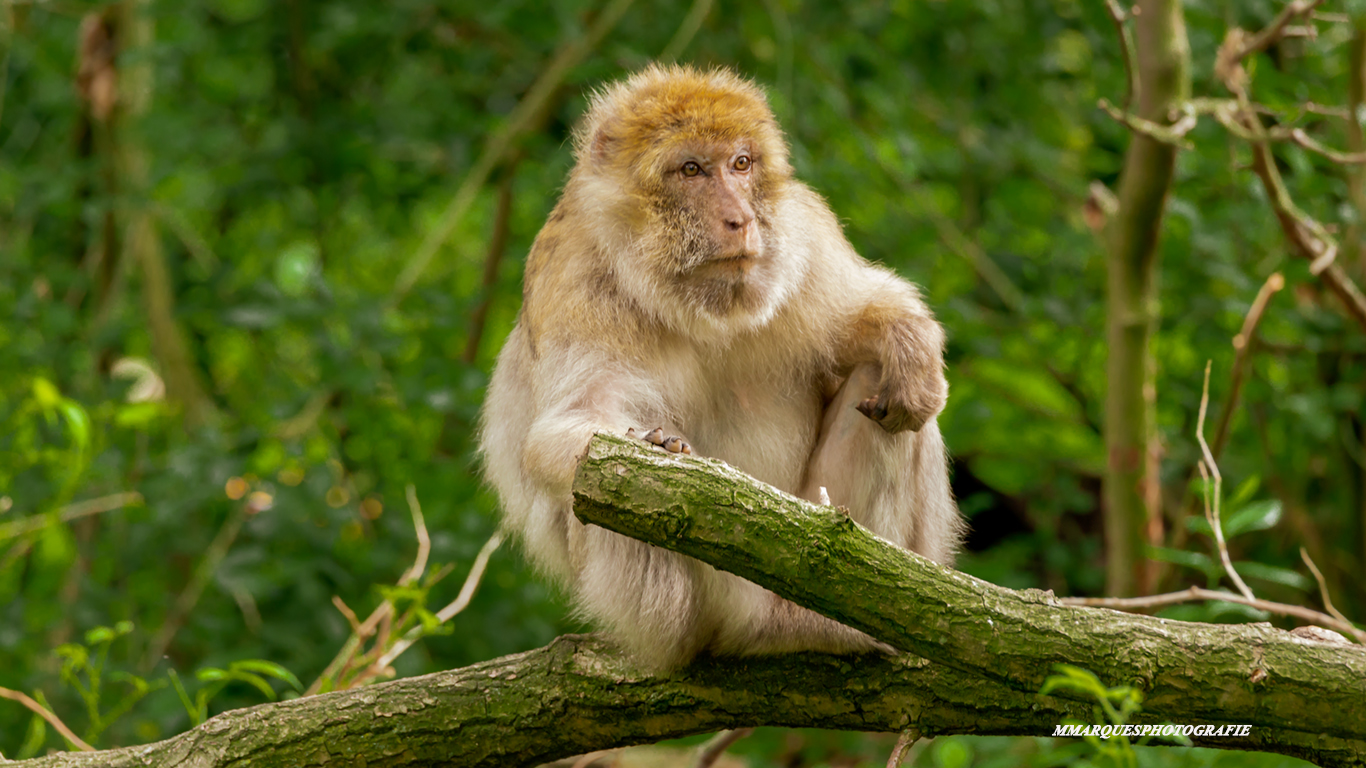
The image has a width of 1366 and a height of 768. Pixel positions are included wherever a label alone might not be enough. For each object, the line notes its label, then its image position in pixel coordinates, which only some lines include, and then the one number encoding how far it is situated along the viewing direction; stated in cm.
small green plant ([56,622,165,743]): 774
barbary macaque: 659
